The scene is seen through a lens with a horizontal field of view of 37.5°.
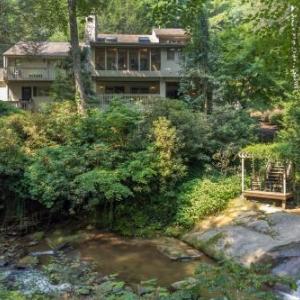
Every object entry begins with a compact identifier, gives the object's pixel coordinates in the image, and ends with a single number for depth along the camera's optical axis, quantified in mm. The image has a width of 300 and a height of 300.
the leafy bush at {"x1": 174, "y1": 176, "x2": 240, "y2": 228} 15195
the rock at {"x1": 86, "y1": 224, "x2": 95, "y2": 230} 15641
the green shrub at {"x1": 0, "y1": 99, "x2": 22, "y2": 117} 20575
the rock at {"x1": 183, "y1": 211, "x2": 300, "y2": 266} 12039
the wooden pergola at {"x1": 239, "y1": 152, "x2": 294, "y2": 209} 15695
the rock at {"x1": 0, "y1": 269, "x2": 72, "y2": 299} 7773
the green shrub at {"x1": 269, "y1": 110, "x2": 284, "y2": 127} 27964
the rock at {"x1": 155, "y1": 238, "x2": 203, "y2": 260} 12961
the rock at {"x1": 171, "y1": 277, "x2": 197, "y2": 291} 5079
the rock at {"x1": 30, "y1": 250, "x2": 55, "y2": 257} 13547
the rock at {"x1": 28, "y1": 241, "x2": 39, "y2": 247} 14388
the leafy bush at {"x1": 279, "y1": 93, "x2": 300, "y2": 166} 13954
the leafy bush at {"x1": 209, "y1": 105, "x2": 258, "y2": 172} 17109
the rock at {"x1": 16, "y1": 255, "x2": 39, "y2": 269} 12512
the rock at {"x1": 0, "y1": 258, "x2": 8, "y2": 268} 12789
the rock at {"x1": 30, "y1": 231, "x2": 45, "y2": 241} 14911
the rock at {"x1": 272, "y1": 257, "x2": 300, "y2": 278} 10942
